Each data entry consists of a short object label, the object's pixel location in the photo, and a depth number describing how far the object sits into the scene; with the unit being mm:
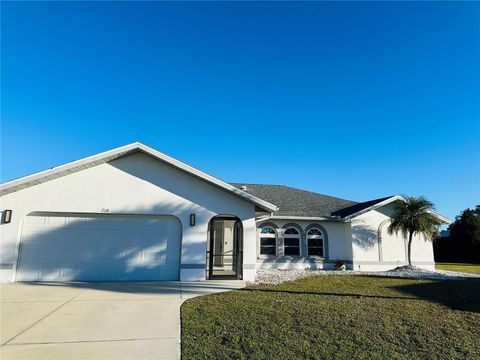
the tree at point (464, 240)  29109
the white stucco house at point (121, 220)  10883
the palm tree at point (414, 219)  17109
